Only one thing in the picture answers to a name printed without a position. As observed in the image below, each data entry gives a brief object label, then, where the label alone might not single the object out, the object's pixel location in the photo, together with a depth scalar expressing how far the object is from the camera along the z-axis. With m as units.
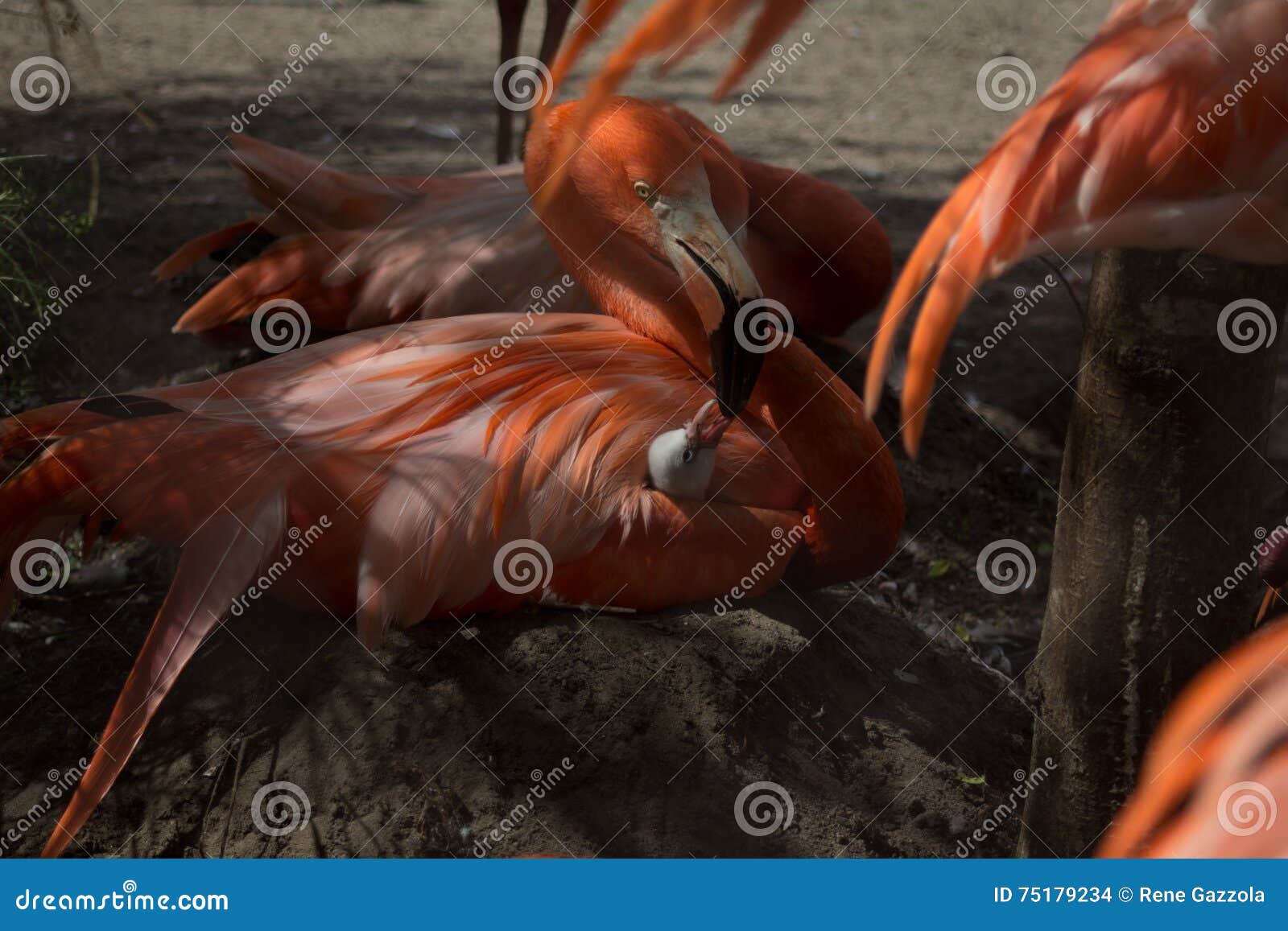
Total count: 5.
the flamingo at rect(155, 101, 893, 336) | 3.41
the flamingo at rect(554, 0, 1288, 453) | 2.83
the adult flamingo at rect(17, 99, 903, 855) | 3.11
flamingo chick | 3.14
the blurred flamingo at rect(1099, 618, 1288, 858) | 2.30
